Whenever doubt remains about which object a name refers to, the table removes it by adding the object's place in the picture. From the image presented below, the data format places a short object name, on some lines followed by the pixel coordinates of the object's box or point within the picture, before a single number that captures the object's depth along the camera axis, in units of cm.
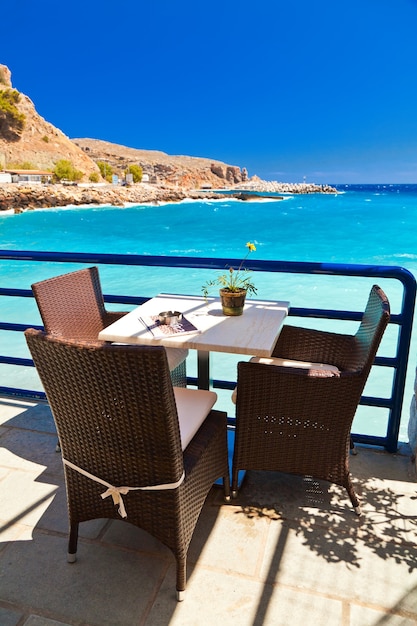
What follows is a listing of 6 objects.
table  178
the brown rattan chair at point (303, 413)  173
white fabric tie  141
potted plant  213
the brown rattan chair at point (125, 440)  118
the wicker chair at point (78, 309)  218
